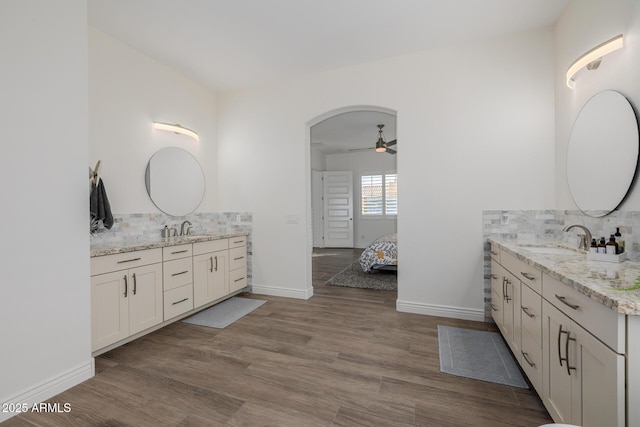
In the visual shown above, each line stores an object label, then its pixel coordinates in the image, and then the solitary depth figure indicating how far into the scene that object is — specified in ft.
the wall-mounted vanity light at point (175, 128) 10.60
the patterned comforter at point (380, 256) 15.11
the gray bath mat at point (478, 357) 6.38
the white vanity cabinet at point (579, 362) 3.15
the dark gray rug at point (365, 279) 13.68
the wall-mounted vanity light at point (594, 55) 5.41
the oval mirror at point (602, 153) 5.50
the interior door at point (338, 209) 26.58
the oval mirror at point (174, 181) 10.60
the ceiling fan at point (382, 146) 16.37
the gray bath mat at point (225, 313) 9.61
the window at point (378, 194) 25.75
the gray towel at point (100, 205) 7.90
